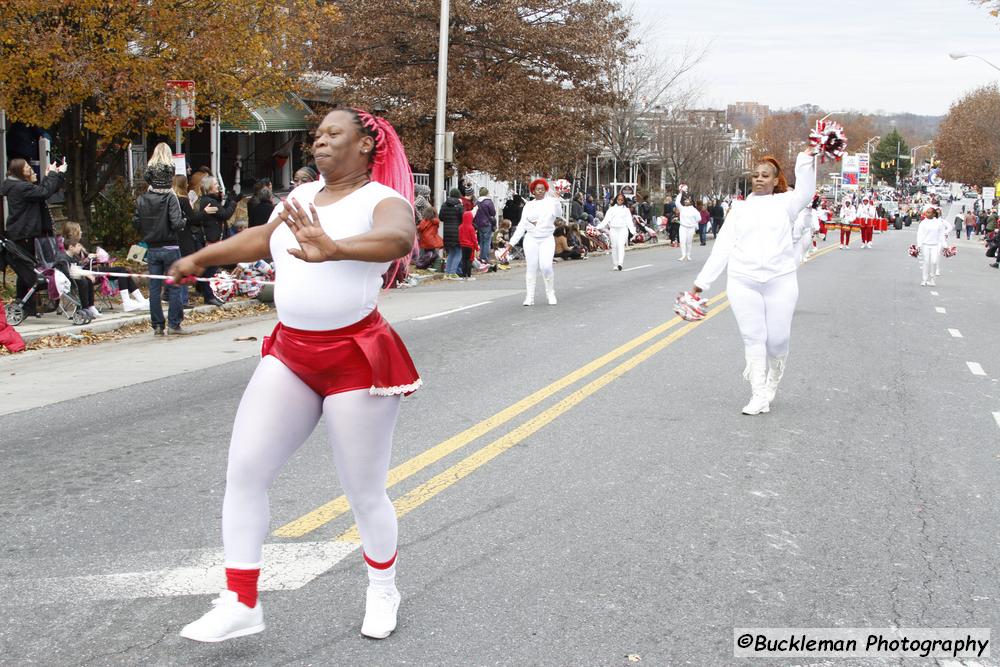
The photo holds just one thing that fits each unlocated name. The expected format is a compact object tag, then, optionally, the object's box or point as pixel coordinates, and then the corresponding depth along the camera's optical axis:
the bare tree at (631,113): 46.12
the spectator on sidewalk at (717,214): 46.69
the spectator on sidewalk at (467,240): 22.15
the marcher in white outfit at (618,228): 25.22
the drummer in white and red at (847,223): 43.50
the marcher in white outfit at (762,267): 8.30
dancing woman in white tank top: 3.78
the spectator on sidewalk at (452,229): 22.39
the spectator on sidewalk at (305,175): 9.53
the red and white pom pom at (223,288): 12.14
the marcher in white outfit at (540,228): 15.88
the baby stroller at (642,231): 41.88
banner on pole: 15.12
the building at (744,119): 136.51
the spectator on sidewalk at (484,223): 24.88
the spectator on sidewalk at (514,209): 31.55
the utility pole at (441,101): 24.55
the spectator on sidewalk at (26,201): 12.78
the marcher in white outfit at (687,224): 30.27
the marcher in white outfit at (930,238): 23.00
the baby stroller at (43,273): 13.15
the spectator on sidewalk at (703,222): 43.91
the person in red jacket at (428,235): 22.16
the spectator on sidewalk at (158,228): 12.71
